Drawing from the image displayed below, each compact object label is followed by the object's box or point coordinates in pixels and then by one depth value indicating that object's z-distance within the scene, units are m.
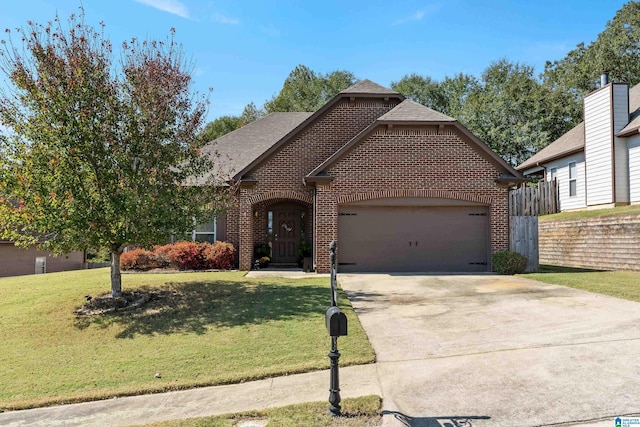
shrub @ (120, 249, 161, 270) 14.69
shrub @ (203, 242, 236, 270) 14.80
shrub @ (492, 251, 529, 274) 13.21
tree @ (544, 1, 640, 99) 31.64
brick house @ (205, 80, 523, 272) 13.75
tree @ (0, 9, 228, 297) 8.27
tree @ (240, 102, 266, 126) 40.84
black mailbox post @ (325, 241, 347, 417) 4.07
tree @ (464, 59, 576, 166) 31.31
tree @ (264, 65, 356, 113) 41.06
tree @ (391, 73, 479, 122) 42.66
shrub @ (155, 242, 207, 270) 14.66
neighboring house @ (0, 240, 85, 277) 21.06
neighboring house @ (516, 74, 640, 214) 16.77
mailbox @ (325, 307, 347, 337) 4.09
